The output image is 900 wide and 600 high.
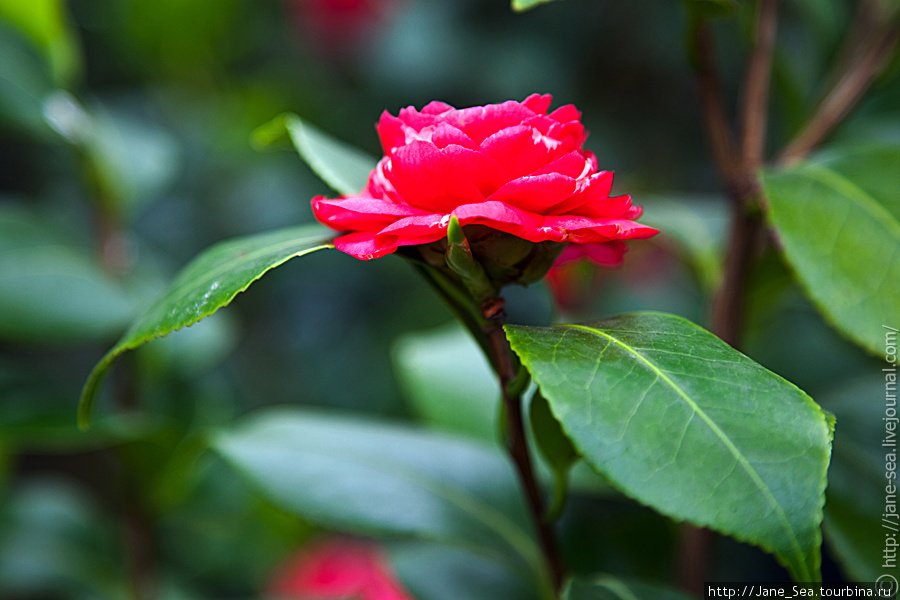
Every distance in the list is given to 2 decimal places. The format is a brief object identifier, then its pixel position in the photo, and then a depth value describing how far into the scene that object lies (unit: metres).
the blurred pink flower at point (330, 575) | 1.02
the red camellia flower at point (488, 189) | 0.36
